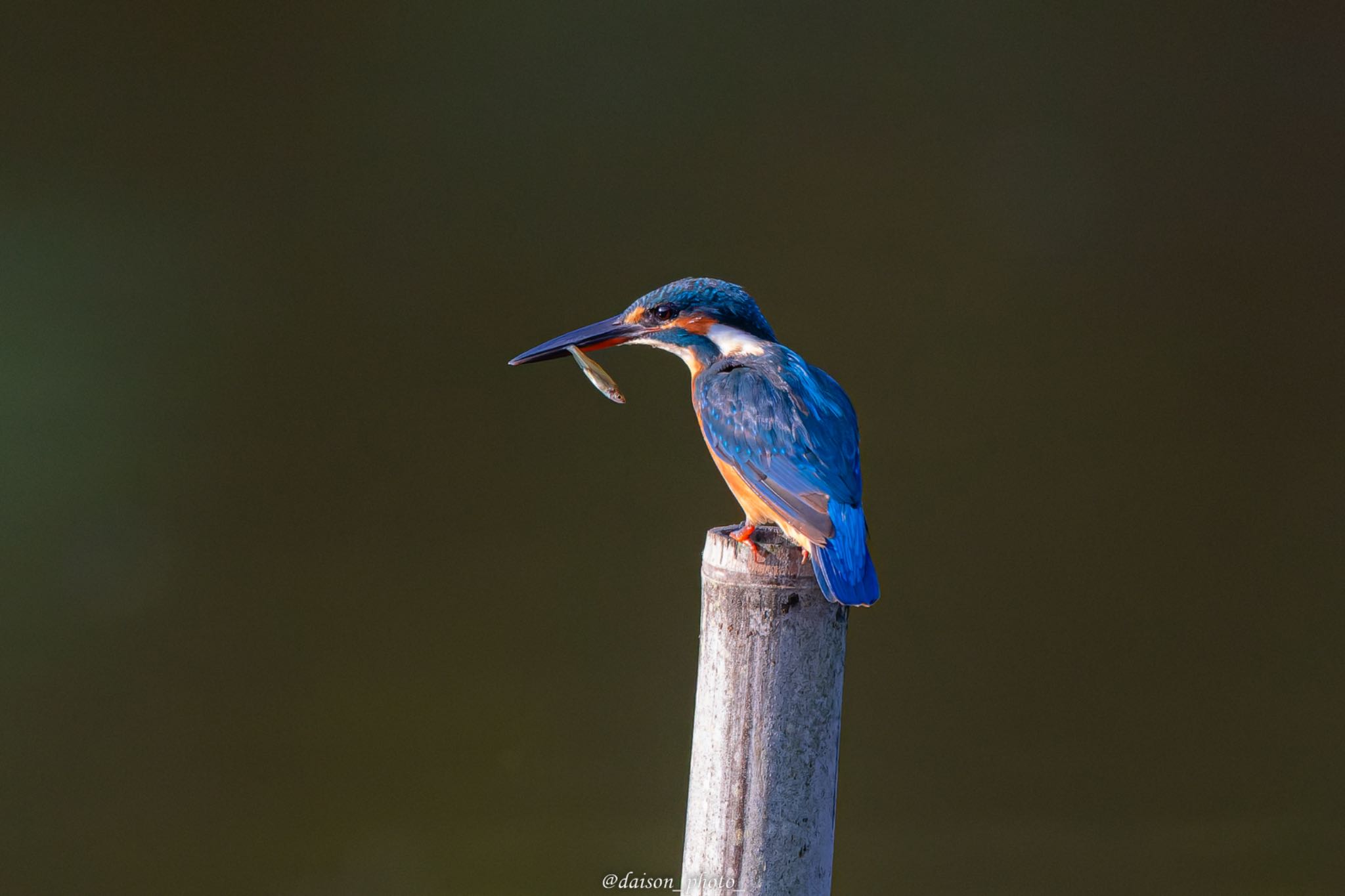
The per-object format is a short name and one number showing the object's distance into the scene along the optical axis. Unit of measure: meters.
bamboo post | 7.35
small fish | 7.43
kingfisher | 7.36
